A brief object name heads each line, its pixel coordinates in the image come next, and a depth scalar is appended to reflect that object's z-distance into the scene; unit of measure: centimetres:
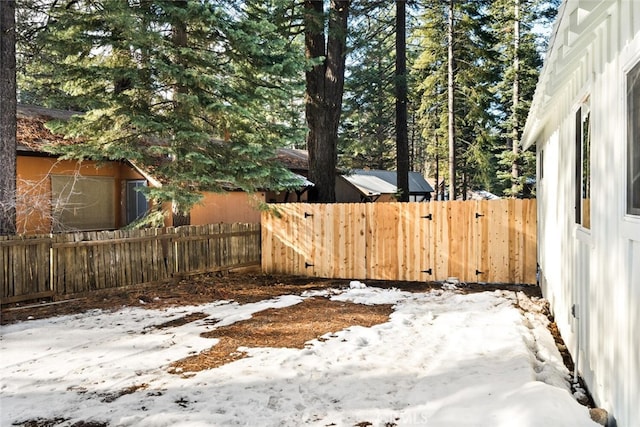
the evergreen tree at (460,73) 1795
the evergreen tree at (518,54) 1738
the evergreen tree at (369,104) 1667
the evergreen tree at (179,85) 829
